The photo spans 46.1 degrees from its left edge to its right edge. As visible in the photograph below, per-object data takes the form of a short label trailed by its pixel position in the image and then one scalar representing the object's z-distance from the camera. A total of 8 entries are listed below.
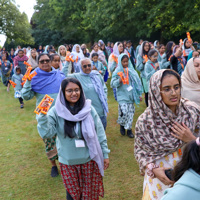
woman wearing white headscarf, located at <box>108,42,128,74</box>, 8.12
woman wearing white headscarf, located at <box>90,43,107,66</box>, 10.79
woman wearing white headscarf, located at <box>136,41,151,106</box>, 7.62
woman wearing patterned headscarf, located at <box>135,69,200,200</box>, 2.15
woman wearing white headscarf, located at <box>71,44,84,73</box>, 10.56
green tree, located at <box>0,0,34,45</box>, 34.28
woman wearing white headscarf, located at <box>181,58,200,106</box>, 3.23
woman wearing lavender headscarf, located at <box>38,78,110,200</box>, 2.64
